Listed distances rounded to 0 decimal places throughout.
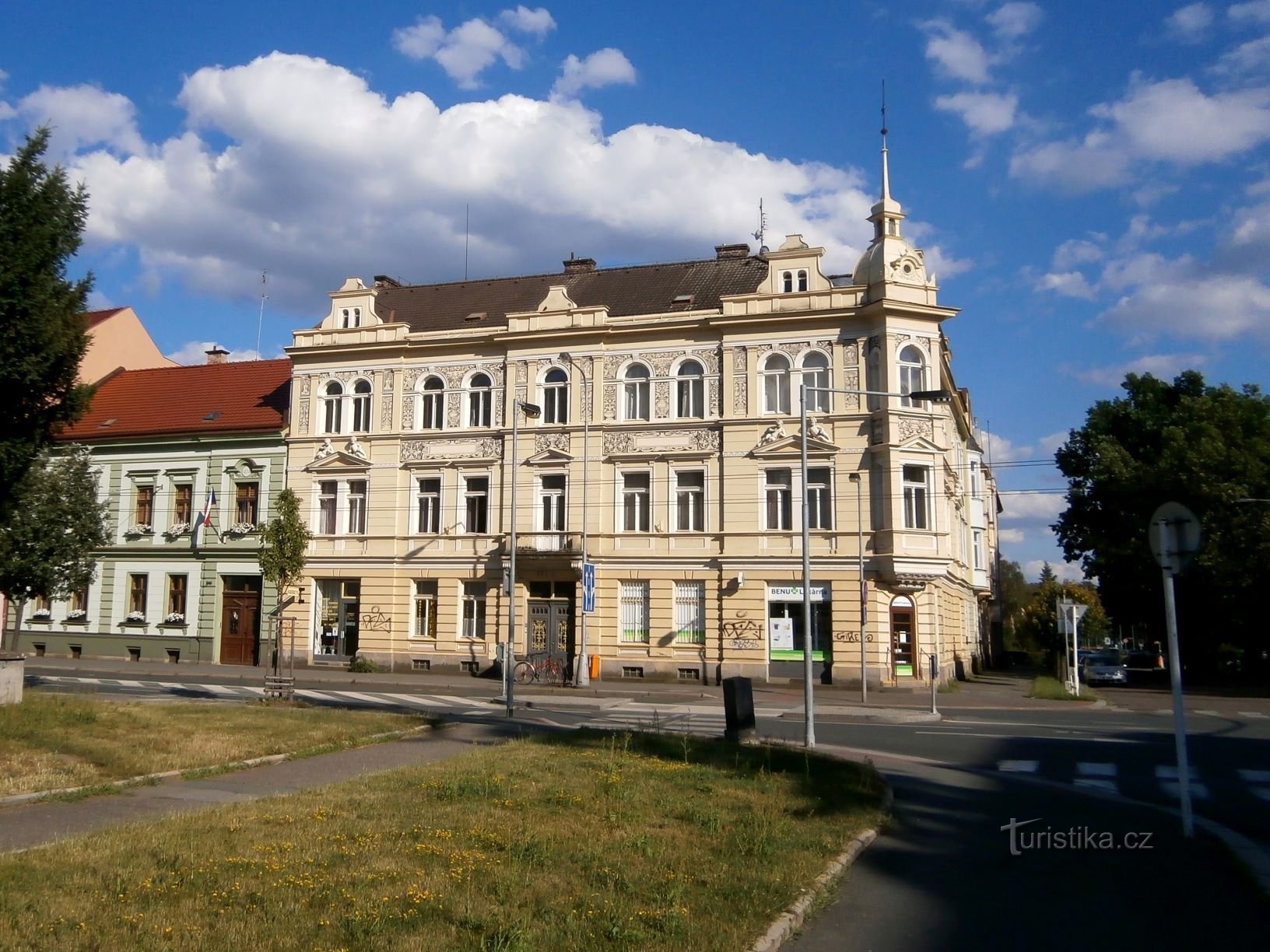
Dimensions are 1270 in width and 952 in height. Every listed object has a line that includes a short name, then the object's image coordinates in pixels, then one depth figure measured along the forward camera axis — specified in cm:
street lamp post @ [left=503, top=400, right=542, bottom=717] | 2295
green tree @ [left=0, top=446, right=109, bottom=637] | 2467
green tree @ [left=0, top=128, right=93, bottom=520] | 1191
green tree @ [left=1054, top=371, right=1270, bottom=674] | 3797
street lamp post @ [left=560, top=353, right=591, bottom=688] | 3259
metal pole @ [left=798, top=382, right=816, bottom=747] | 1742
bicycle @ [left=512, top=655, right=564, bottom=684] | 3434
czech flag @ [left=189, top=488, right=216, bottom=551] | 4012
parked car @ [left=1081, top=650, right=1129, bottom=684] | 4481
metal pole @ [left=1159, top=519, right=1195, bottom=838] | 994
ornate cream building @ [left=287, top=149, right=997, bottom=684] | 3312
